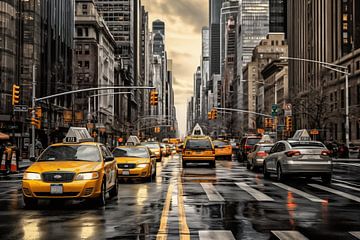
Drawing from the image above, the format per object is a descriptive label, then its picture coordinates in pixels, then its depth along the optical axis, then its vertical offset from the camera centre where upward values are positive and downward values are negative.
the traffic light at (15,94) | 35.59 +2.59
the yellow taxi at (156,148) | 44.59 -1.01
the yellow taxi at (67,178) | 12.95 -1.00
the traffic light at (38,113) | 41.59 +1.64
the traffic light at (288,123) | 59.34 +1.29
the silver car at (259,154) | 29.77 -0.99
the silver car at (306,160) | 21.23 -0.93
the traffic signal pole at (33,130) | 40.64 +0.39
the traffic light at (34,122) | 40.22 +0.95
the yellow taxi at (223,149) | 48.84 -1.19
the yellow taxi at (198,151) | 33.81 -0.94
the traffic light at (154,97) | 42.69 +2.87
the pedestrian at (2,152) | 29.08 -0.85
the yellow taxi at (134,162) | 21.42 -1.02
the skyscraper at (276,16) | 170.00 +36.41
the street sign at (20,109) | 37.06 +1.72
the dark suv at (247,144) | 41.06 -0.63
